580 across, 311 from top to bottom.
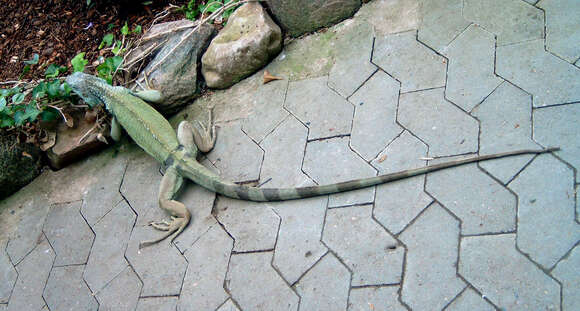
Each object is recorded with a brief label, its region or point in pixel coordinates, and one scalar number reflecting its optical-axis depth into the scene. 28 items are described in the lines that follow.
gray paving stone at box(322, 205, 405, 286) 2.68
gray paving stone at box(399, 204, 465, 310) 2.49
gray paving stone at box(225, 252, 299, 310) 2.81
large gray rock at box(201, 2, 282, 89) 3.96
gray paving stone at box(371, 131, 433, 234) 2.82
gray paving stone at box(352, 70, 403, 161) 3.21
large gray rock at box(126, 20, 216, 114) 4.14
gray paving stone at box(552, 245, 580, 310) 2.25
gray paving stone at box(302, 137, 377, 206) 3.03
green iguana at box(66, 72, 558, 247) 3.04
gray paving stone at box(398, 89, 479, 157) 2.97
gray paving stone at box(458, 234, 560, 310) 2.32
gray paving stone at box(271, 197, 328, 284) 2.90
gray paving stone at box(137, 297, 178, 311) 3.09
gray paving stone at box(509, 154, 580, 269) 2.43
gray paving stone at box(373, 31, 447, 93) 3.37
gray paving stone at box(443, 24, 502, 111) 3.14
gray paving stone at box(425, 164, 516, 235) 2.61
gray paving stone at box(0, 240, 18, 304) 3.73
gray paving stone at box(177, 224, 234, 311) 3.01
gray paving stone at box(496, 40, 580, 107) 2.91
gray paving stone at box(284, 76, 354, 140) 3.44
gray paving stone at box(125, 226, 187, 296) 3.20
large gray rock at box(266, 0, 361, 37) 4.00
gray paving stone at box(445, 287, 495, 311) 2.38
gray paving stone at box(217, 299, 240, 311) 2.90
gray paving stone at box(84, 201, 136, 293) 3.45
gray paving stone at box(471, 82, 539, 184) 2.77
